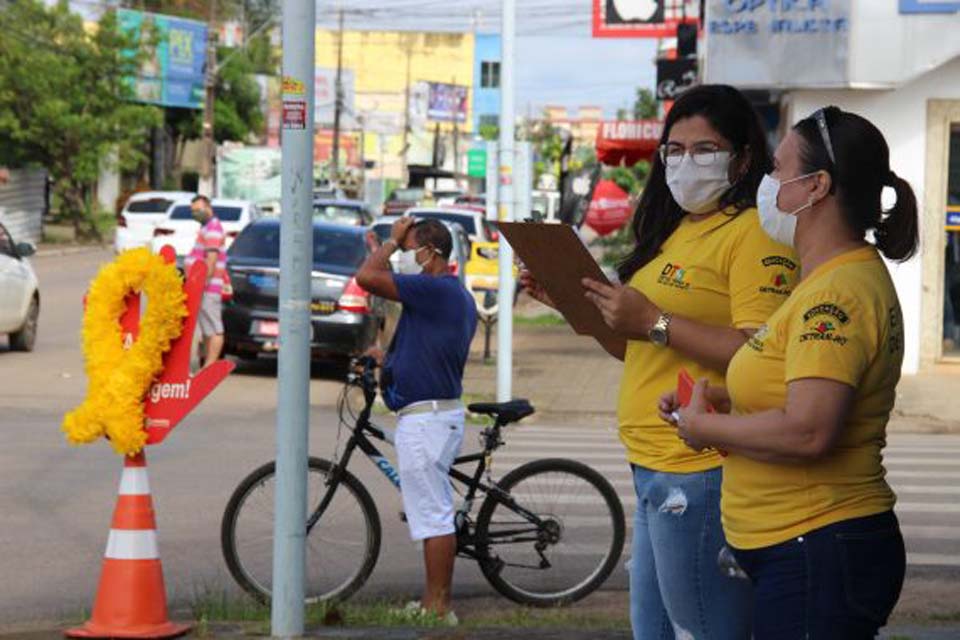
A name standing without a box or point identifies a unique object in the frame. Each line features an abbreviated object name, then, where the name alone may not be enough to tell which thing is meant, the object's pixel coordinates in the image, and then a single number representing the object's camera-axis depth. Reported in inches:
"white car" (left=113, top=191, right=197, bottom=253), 1632.6
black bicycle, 328.5
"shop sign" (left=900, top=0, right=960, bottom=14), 808.9
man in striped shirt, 752.3
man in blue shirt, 310.7
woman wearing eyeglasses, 181.9
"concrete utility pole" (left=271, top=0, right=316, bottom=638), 256.5
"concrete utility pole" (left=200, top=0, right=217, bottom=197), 2293.3
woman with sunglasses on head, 148.7
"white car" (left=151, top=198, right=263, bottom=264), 1314.5
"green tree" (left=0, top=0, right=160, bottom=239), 2054.6
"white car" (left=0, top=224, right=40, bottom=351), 823.1
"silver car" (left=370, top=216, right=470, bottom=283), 903.1
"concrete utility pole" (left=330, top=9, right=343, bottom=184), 3203.7
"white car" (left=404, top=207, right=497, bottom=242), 1264.8
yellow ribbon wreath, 283.9
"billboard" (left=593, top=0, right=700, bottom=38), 1234.0
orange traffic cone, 278.1
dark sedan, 780.6
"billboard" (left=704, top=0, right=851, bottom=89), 816.9
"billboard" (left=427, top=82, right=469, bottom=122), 4328.2
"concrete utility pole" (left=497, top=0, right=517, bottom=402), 696.4
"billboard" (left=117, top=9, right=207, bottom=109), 2586.1
